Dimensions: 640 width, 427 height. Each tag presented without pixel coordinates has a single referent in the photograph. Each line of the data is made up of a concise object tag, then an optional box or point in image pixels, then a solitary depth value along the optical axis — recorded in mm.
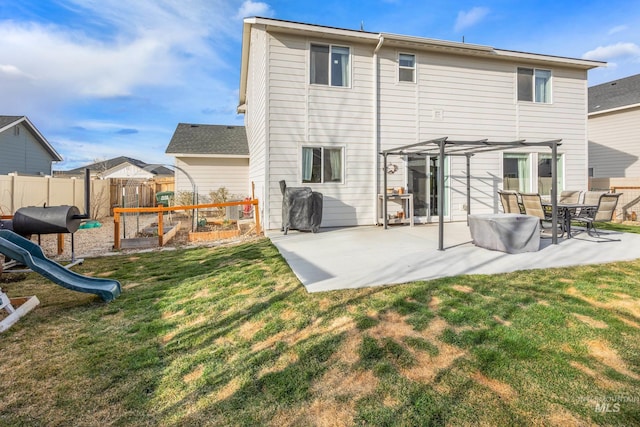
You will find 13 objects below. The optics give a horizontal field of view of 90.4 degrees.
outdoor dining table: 6387
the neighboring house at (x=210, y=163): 13344
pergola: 5605
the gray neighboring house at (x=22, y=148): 15977
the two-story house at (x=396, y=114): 8359
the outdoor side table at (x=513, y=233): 5329
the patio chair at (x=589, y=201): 6711
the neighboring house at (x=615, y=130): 14164
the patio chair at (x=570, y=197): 8157
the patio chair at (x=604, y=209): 6492
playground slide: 3674
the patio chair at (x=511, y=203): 6868
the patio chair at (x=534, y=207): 6363
